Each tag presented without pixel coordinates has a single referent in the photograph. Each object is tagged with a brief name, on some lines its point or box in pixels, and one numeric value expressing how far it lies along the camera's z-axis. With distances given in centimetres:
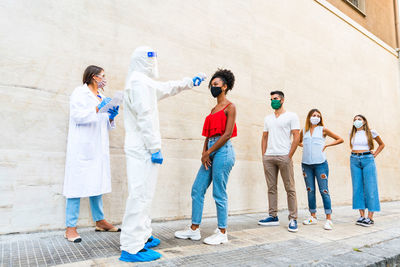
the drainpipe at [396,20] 1055
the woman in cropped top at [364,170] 451
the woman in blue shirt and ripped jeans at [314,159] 427
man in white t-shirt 408
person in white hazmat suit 242
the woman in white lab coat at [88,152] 307
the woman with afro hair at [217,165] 314
